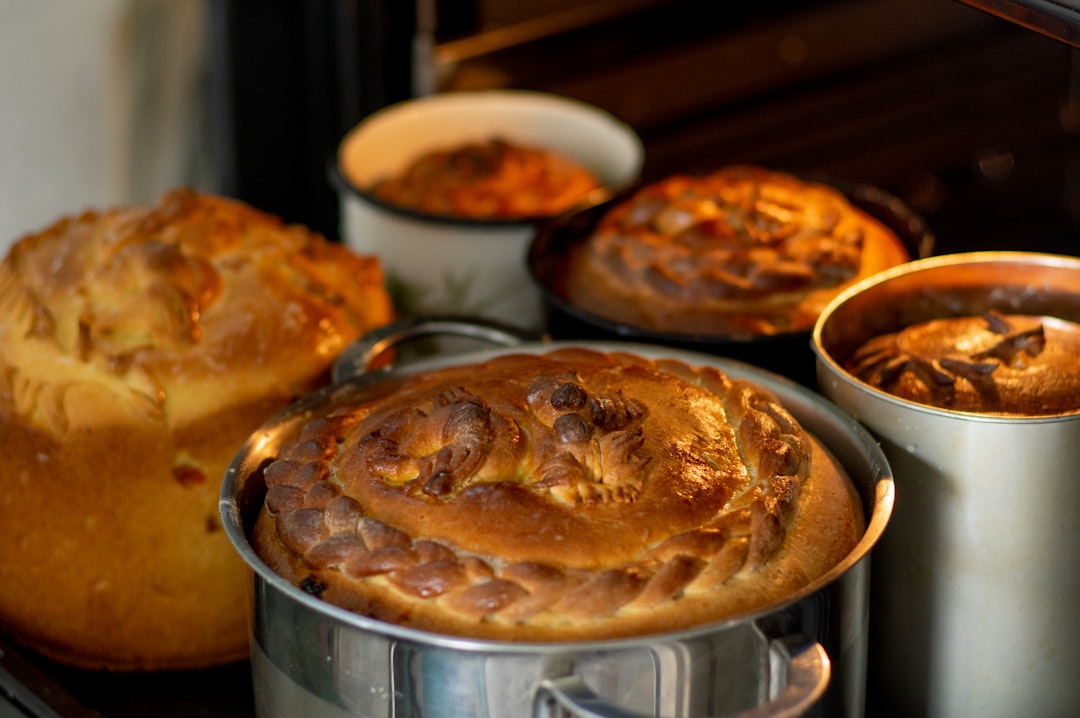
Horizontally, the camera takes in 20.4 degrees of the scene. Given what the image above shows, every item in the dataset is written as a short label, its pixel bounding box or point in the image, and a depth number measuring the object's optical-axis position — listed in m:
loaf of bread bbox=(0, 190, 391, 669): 1.25
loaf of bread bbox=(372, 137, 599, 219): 1.50
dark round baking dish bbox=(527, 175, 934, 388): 1.27
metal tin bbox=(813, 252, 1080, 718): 1.16
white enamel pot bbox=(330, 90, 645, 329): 1.42
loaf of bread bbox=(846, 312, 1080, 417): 1.19
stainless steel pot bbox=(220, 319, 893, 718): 1.08
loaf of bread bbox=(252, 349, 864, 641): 1.11
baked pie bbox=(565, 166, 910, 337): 1.31
